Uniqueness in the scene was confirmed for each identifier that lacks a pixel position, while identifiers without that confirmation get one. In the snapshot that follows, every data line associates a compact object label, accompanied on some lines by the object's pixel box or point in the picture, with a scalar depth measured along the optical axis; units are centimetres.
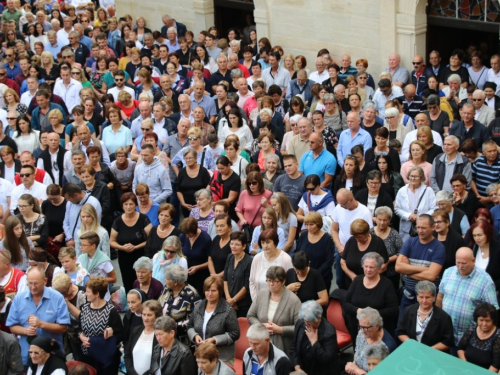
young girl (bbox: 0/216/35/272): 1100
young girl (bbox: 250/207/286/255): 1059
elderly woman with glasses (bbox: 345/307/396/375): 866
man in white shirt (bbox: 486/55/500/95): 1515
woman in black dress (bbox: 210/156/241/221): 1228
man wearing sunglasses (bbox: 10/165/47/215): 1249
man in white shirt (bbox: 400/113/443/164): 1266
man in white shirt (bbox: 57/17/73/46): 2164
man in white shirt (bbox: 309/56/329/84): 1666
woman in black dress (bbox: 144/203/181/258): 1102
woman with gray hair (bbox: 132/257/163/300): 986
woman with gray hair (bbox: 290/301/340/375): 883
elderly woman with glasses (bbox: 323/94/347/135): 1388
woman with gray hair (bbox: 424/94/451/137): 1342
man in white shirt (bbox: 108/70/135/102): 1622
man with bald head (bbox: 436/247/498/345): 911
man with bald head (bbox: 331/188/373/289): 1065
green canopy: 571
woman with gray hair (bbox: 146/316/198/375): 886
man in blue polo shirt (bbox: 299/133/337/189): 1242
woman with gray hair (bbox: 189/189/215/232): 1149
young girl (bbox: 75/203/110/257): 1114
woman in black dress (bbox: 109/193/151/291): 1143
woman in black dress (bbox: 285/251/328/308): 964
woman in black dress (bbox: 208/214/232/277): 1061
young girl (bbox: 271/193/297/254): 1104
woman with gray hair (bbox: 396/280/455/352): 894
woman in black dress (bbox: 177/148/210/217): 1273
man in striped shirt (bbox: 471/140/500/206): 1157
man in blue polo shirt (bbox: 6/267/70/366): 959
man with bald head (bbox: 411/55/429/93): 1606
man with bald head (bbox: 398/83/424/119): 1460
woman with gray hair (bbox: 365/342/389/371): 837
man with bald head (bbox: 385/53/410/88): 1639
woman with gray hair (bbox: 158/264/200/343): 962
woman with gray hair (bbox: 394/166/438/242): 1111
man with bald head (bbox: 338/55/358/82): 1656
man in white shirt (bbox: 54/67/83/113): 1673
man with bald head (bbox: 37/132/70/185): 1365
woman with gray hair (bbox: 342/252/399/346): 938
